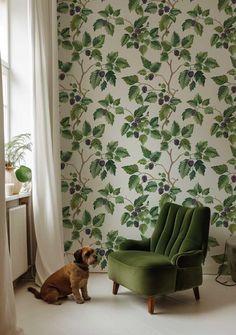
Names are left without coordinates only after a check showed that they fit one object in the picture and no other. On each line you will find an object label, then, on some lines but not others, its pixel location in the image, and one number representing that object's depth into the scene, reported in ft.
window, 13.25
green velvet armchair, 10.03
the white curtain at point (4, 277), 8.00
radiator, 11.28
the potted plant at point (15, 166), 12.14
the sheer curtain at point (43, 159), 12.23
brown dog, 10.71
